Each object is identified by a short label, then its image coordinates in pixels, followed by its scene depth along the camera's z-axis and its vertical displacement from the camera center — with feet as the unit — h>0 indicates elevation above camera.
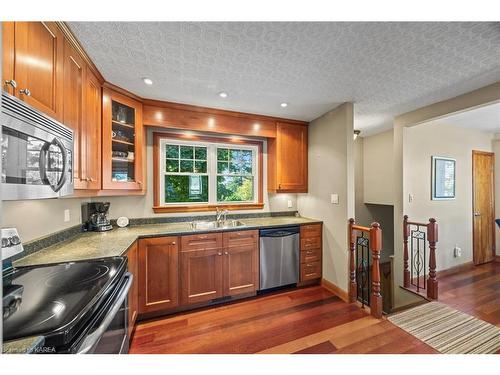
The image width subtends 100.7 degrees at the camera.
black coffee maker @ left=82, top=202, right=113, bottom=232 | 7.38 -1.00
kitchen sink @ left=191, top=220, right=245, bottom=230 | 9.27 -1.59
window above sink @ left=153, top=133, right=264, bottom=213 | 9.21 +0.77
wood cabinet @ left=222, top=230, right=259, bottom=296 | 8.05 -2.94
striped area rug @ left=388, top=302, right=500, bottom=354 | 5.74 -4.38
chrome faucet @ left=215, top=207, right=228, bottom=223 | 9.61 -1.18
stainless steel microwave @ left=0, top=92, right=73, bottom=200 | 2.34 +0.47
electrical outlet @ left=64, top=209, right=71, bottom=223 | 6.34 -0.82
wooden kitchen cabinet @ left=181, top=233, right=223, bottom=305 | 7.48 -2.92
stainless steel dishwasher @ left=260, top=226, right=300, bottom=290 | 8.66 -2.91
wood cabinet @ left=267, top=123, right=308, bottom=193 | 10.12 +1.48
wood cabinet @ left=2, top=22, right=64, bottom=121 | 3.05 +2.12
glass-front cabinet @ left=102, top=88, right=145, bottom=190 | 6.64 +1.64
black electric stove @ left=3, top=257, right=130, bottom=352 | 2.26 -1.53
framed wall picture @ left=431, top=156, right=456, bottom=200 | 11.04 +0.59
